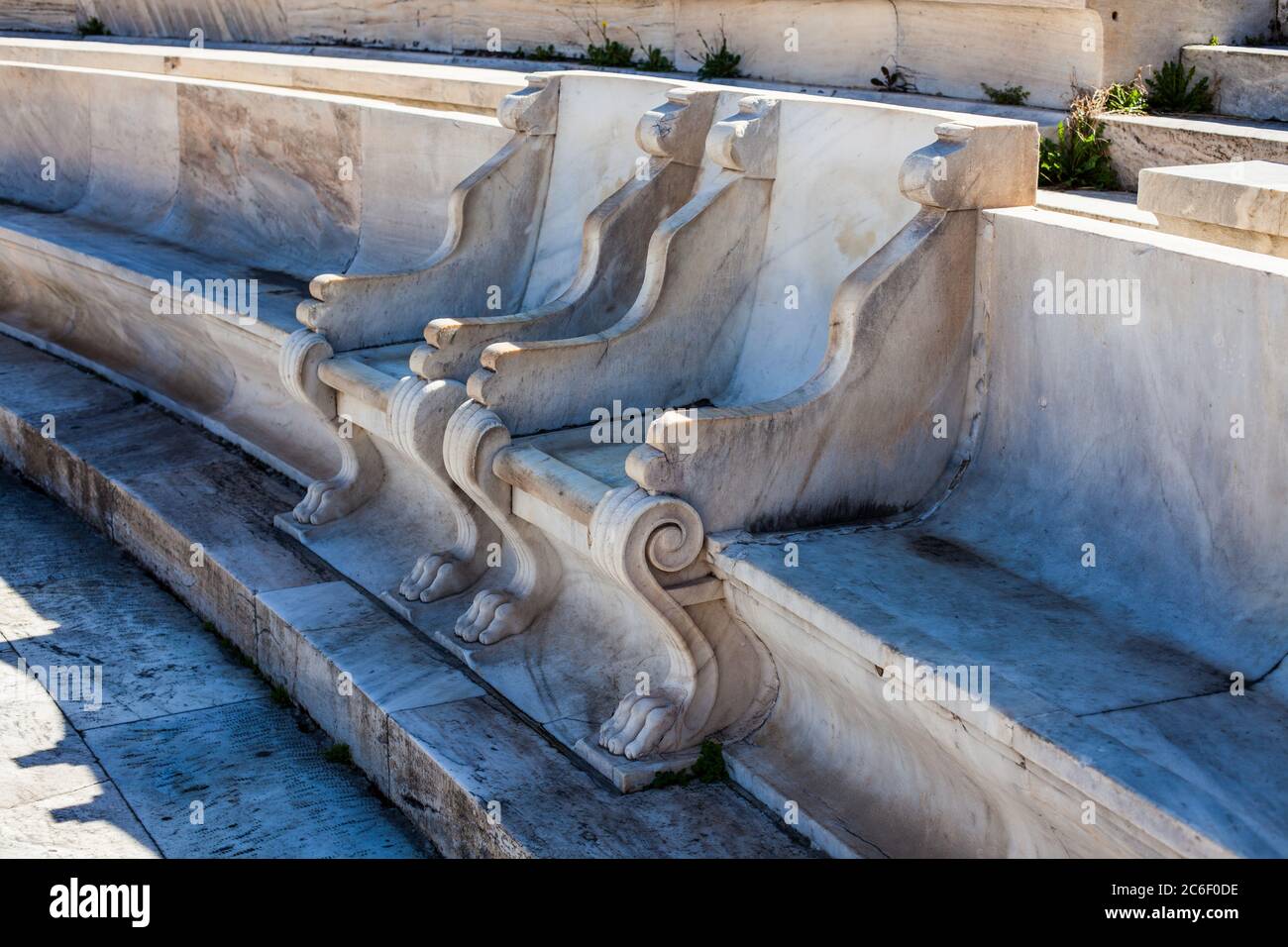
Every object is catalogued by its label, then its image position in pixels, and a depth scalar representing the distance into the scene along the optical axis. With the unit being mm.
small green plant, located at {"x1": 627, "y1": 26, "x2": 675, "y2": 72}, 8070
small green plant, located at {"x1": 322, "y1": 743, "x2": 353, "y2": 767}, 4465
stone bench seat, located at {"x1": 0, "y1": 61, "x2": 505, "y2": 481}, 6305
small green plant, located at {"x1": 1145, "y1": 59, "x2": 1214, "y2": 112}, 6141
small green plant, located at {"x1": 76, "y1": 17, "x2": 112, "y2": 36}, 11672
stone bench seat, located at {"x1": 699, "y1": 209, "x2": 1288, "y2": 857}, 2789
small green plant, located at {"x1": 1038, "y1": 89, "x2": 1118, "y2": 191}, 5625
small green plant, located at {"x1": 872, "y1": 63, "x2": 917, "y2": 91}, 6773
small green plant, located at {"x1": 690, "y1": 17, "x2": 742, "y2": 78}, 7660
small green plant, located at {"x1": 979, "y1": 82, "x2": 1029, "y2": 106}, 6262
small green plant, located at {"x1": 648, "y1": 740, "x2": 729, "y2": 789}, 3887
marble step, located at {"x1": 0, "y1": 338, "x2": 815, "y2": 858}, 3711
